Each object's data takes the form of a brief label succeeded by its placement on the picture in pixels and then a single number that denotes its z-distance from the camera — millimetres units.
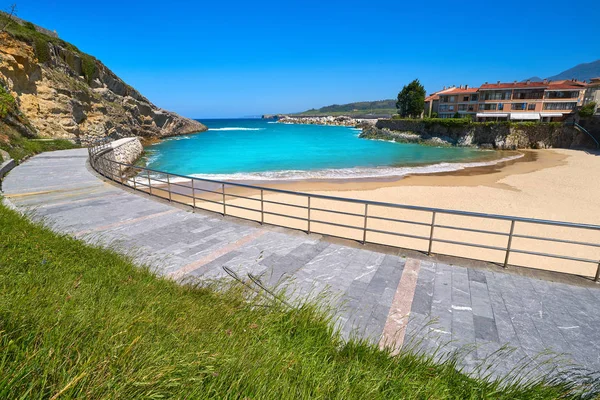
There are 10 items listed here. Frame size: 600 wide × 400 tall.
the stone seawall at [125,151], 25428
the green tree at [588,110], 47406
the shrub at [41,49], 32625
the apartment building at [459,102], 68250
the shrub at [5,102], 19531
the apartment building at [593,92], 52797
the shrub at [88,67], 44491
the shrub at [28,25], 39325
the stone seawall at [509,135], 49312
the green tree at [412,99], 82312
